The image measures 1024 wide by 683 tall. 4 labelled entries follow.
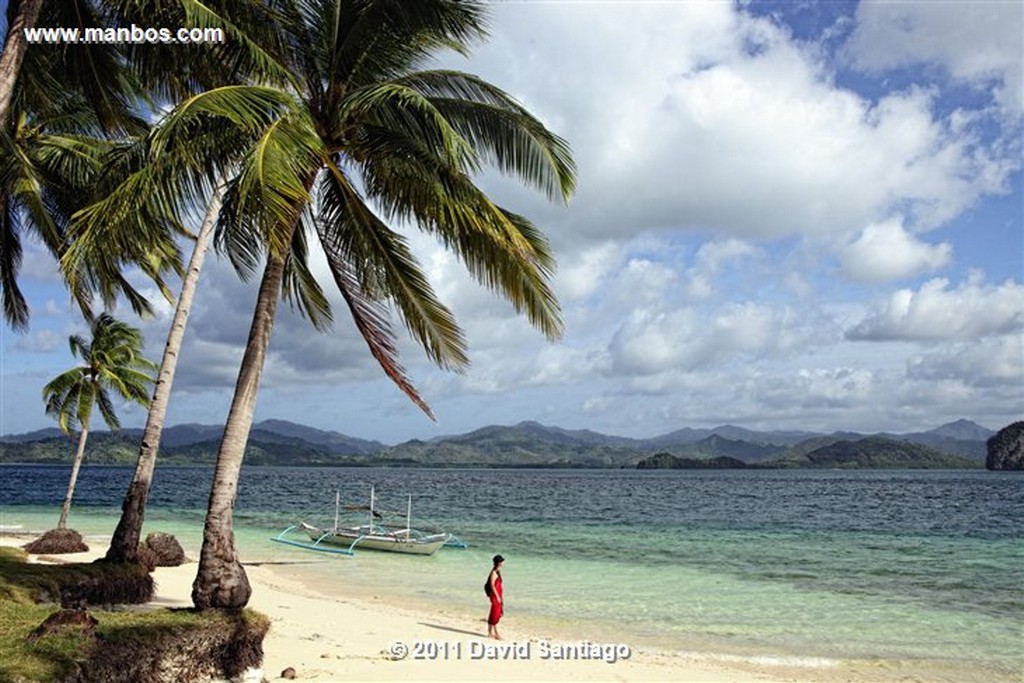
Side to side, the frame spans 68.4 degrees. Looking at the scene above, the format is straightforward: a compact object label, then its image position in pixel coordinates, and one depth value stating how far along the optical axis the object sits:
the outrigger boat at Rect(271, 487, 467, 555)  26.61
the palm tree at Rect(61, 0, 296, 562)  7.34
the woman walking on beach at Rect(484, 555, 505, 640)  12.95
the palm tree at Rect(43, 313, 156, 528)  25.42
